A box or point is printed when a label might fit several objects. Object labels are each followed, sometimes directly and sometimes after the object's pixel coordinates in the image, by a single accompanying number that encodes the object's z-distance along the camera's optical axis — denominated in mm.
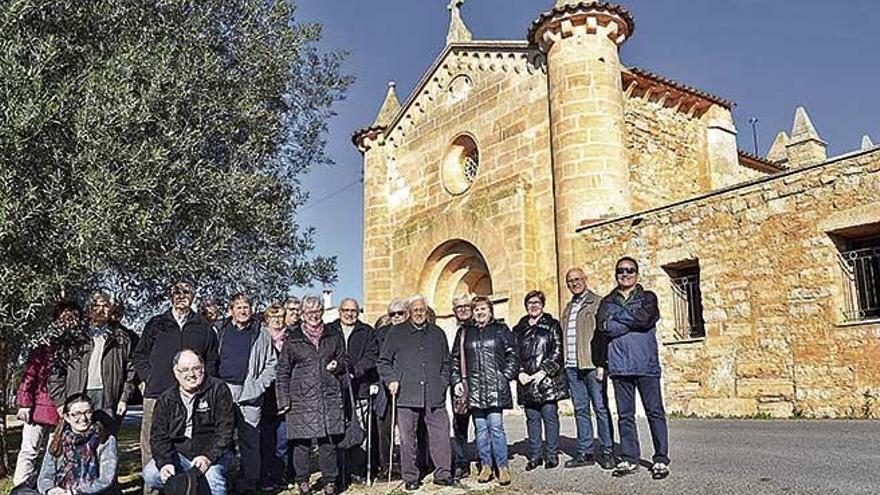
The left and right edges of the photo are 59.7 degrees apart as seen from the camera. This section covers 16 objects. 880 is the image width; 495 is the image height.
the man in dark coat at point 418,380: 7027
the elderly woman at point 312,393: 6902
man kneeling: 5855
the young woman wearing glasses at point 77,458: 5613
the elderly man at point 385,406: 7473
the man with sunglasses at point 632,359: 6457
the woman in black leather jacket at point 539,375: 7238
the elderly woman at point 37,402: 6938
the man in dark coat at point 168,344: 7008
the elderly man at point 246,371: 7184
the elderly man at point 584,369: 7172
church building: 10531
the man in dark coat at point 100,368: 6941
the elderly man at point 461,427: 7387
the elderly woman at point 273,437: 7598
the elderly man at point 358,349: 7500
